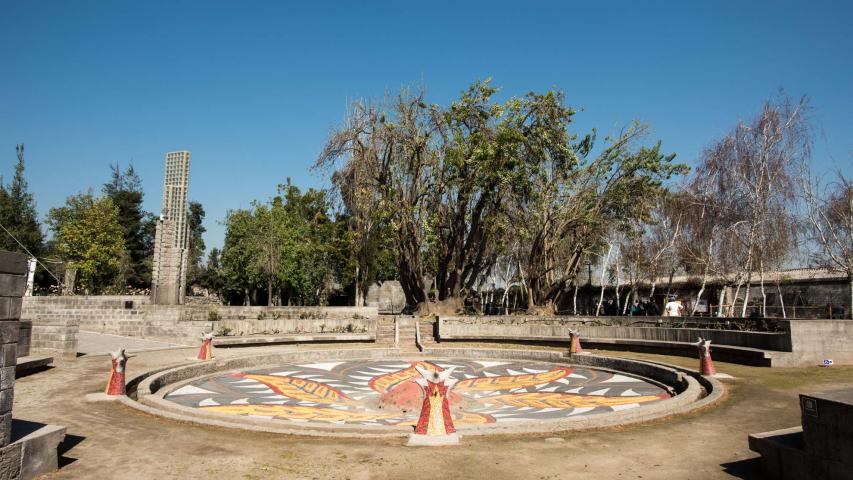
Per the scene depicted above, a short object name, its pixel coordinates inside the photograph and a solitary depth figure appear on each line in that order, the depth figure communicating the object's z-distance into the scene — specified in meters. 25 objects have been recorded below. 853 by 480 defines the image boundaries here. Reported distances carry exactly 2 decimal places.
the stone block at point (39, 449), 5.34
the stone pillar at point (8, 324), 5.18
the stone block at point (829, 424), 4.51
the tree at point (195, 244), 58.72
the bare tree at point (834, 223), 21.02
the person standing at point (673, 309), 20.25
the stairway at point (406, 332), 21.14
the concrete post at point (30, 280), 29.85
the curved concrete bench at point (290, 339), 19.23
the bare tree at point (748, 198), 23.38
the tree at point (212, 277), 57.40
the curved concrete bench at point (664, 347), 13.84
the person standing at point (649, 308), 31.64
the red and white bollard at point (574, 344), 16.64
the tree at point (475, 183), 26.25
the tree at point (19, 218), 47.82
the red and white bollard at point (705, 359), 11.89
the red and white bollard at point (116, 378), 9.69
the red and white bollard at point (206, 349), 14.91
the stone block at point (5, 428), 5.14
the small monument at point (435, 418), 6.90
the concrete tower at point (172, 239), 26.00
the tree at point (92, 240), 42.59
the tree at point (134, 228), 54.22
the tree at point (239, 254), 41.72
